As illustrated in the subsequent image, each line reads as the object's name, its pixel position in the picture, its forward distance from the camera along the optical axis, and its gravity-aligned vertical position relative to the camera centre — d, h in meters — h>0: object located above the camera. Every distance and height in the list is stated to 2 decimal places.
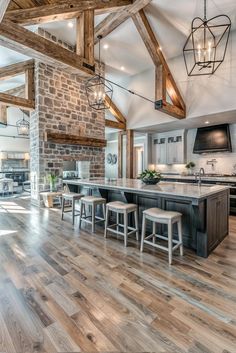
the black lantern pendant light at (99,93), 3.98 +1.57
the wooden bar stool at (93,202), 3.72 -0.65
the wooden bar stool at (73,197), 4.24 -0.62
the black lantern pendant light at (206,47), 2.94 +2.98
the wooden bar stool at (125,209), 3.14 -0.68
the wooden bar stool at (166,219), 2.57 -0.69
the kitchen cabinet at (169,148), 7.36 +0.80
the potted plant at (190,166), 7.11 +0.06
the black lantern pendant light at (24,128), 9.06 +1.86
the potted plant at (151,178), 3.68 -0.19
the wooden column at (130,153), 8.14 +0.62
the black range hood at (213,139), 6.14 +0.91
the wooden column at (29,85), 5.84 +2.46
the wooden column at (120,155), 8.97 +0.62
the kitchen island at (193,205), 2.69 -0.58
